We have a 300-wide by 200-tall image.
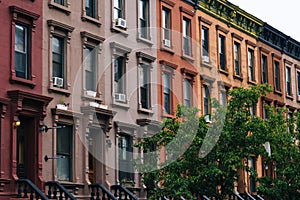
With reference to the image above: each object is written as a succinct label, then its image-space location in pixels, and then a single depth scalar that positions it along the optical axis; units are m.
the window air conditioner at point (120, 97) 31.53
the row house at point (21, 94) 25.50
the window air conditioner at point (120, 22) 32.03
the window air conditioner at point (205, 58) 39.16
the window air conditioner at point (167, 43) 35.77
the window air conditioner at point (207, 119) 28.96
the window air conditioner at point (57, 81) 27.86
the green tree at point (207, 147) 27.92
